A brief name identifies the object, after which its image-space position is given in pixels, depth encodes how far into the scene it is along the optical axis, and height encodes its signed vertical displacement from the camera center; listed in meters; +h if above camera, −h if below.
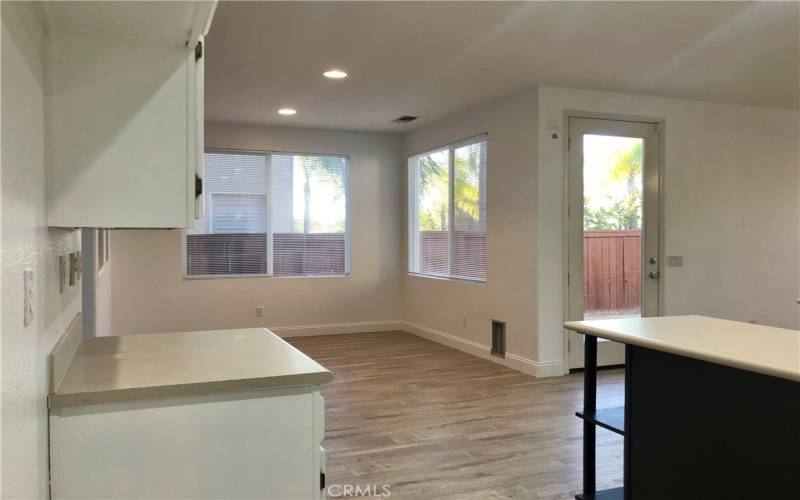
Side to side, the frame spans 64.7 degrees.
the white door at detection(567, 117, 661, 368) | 5.21 +0.15
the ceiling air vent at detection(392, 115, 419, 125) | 6.38 +1.26
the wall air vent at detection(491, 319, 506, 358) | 5.55 -0.86
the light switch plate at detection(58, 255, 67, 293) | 1.71 -0.08
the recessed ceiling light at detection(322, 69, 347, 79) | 4.56 +1.23
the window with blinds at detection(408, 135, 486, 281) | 6.04 +0.32
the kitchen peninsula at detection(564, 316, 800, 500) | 1.88 -0.57
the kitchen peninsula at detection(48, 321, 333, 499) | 1.48 -0.46
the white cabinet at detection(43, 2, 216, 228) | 1.51 +0.31
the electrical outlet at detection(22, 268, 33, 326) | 1.18 -0.10
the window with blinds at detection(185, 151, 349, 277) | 6.86 +0.28
